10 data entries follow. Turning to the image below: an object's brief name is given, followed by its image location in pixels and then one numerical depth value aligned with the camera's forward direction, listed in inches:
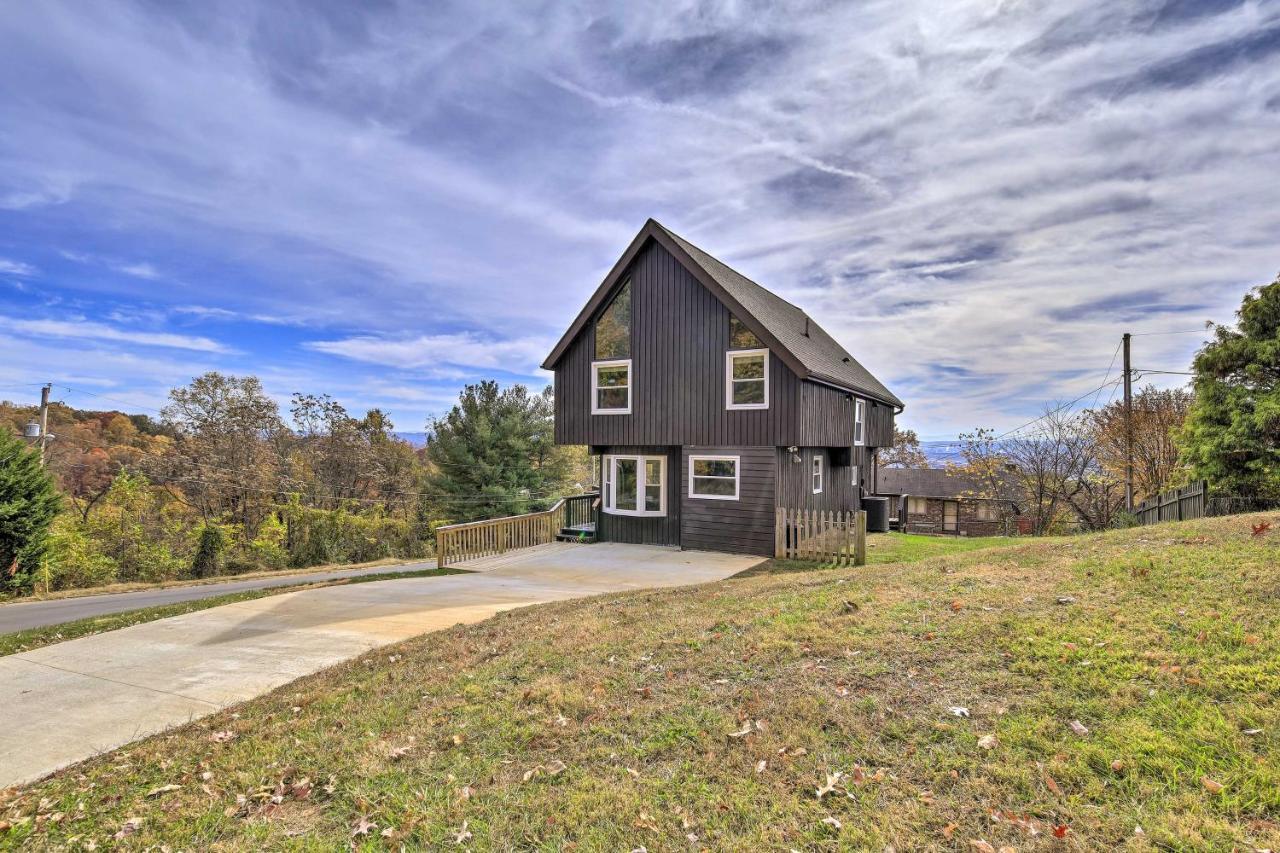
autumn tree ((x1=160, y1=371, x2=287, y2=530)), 1066.1
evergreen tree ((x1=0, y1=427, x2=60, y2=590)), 599.5
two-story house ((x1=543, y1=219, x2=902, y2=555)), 559.2
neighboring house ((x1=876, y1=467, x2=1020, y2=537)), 1309.1
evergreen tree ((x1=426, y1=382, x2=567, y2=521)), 1124.5
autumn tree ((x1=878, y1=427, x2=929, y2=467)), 1711.4
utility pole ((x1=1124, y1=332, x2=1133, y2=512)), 687.1
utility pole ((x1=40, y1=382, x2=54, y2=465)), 852.0
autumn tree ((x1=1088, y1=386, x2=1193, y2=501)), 812.0
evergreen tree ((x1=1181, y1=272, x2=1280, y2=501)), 520.1
